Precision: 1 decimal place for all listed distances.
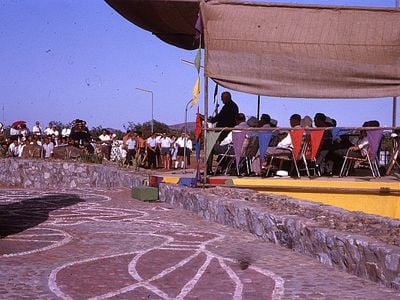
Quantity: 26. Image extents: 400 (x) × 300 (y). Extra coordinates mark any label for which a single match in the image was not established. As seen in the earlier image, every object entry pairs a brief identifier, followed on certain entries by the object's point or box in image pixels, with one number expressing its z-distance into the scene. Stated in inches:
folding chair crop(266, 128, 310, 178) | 499.5
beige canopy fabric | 508.4
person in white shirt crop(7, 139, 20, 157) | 1157.7
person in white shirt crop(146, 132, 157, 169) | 1070.4
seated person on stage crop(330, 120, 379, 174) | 531.2
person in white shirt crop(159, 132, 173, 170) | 1061.8
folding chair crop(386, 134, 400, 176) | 530.1
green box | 569.8
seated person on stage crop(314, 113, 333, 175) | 541.6
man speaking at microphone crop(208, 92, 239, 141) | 569.3
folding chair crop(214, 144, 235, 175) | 546.3
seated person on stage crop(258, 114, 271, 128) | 579.0
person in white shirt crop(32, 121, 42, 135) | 1325.0
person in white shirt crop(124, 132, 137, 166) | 1036.5
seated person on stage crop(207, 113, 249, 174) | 538.6
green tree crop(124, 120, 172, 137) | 2017.7
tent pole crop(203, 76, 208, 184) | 499.5
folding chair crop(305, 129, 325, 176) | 495.8
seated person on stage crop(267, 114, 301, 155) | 525.4
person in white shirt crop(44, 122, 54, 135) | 1277.6
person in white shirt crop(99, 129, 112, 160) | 1125.7
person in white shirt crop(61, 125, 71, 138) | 1260.2
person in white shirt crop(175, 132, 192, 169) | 1074.8
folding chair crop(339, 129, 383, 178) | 496.4
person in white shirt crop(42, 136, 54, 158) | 1148.9
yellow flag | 512.4
